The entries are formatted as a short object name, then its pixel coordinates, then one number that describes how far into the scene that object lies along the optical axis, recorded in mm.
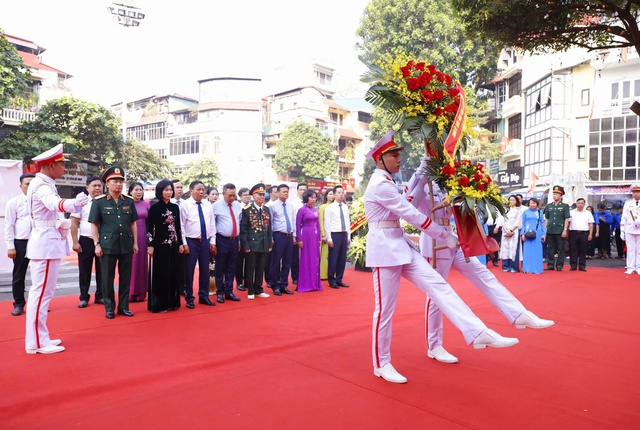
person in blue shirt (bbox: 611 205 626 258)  13930
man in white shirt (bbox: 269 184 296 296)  7723
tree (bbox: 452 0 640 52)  5480
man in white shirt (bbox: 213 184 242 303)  6898
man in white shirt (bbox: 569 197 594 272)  10695
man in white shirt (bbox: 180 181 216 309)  6488
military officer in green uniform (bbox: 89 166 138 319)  5695
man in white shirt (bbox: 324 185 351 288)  8398
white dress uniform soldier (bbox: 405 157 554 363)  3684
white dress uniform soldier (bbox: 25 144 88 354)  4328
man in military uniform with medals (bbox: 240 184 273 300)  7184
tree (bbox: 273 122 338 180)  38250
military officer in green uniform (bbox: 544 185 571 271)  10602
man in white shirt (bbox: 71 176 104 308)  6461
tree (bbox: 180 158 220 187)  37419
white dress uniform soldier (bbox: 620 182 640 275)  10148
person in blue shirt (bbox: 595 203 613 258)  14047
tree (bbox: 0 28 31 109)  15523
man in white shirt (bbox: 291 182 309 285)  8305
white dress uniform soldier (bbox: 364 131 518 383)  3543
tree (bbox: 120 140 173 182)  24691
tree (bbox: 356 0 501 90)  24062
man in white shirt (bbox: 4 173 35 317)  6086
